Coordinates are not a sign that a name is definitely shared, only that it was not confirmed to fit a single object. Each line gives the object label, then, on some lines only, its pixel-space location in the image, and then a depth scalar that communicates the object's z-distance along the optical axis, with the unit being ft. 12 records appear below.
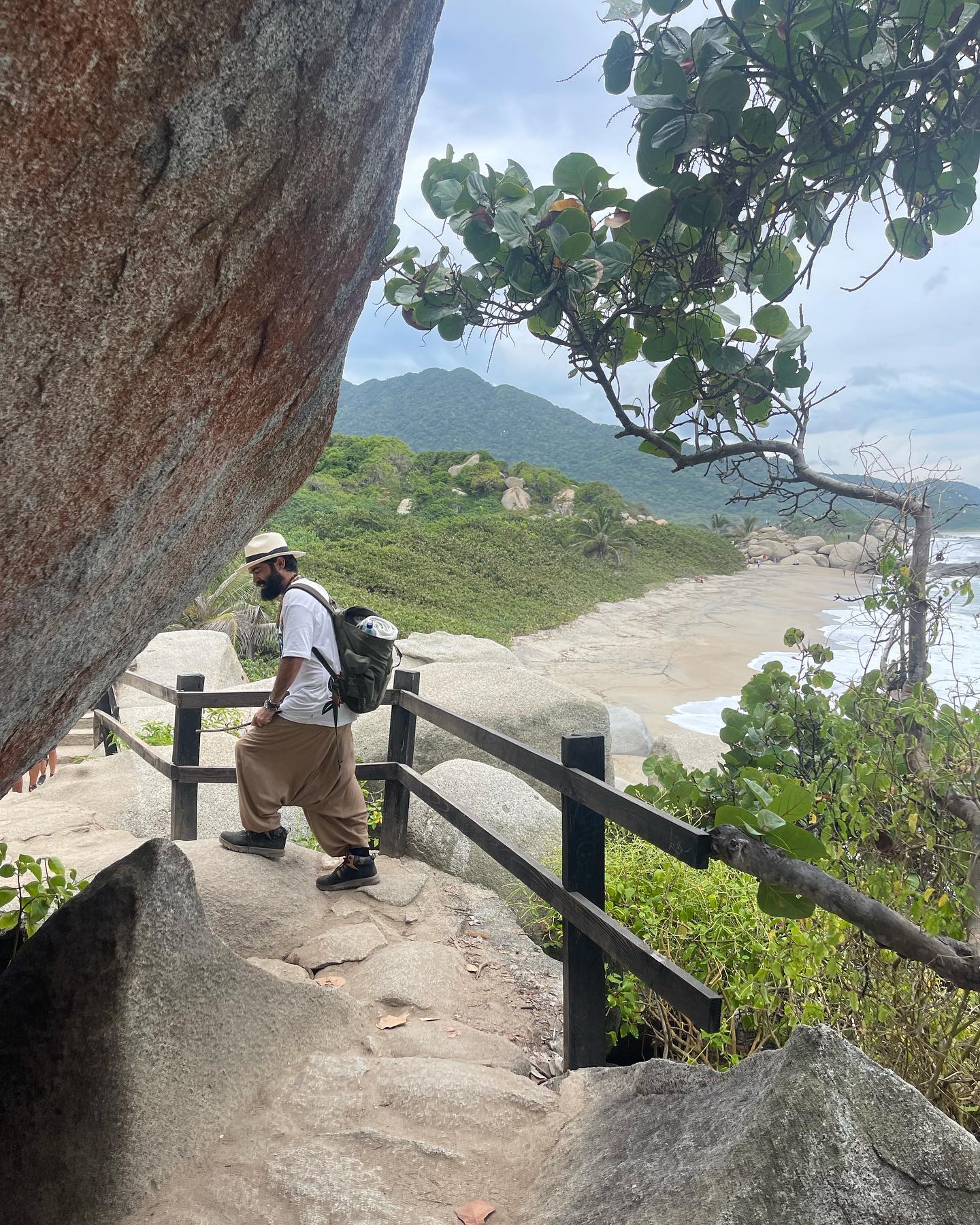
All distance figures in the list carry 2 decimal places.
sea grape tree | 6.45
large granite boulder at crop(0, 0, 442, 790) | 3.67
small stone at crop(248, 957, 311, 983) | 11.34
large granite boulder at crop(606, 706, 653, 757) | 40.50
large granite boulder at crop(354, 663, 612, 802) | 22.63
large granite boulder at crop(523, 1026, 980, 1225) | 5.16
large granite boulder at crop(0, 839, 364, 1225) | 7.15
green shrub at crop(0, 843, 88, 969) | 9.27
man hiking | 13.78
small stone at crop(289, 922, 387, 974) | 12.16
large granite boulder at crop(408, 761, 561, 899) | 16.15
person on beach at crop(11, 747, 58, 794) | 22.63
